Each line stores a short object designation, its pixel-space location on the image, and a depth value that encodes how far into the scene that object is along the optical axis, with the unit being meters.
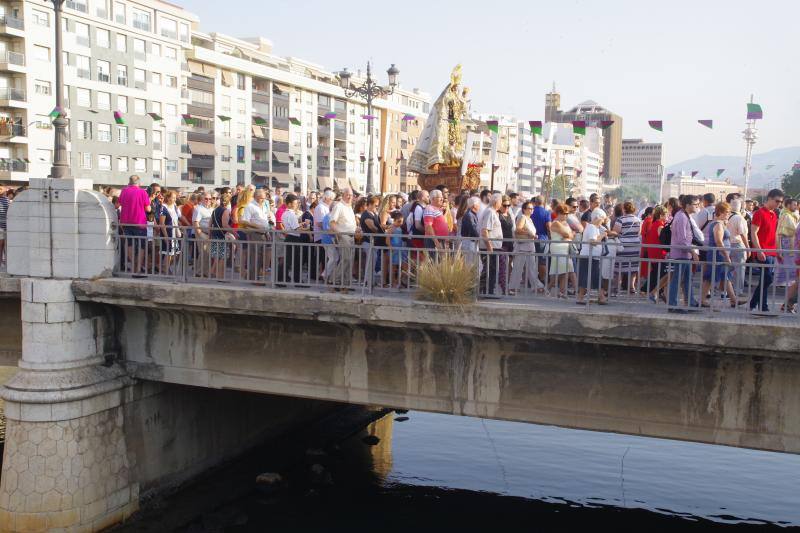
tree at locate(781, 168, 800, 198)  90.56
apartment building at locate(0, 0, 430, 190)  48.38
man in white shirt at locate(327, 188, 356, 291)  10.78
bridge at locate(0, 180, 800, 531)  9.23
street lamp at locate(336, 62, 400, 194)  24.42
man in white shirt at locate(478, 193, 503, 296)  11.34
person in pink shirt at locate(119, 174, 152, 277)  13.08
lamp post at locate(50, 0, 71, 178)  11.78
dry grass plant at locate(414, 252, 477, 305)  9.90
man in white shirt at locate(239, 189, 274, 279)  12.53
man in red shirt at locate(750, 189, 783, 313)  11.06
